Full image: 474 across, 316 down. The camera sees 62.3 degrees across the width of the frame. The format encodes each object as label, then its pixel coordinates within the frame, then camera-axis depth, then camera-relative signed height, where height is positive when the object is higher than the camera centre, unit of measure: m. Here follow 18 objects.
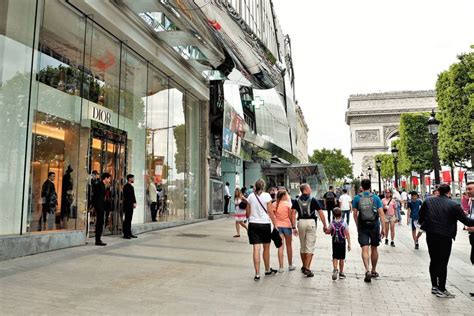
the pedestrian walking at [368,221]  7.29 -0.44
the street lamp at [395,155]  24.83 +2.93
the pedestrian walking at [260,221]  7.36 -0.44
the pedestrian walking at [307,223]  7.55 -0.50
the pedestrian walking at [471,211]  6.61 -0.24
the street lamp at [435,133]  13.40 +2.20
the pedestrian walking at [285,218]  8.09 -0.42
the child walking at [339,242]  7.34 -0.83
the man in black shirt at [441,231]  6.33 -0.54
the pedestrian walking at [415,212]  11.79 -0.45
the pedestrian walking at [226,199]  25.45 -0.09
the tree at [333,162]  110.56 +10.32
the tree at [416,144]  45.06 +6.21
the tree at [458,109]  24.53 +5.77
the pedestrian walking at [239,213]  13.79 -0.54
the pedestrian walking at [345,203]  15.84 -0.22
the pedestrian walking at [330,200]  17.95 -0.11
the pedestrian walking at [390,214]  12.48 -0.54
